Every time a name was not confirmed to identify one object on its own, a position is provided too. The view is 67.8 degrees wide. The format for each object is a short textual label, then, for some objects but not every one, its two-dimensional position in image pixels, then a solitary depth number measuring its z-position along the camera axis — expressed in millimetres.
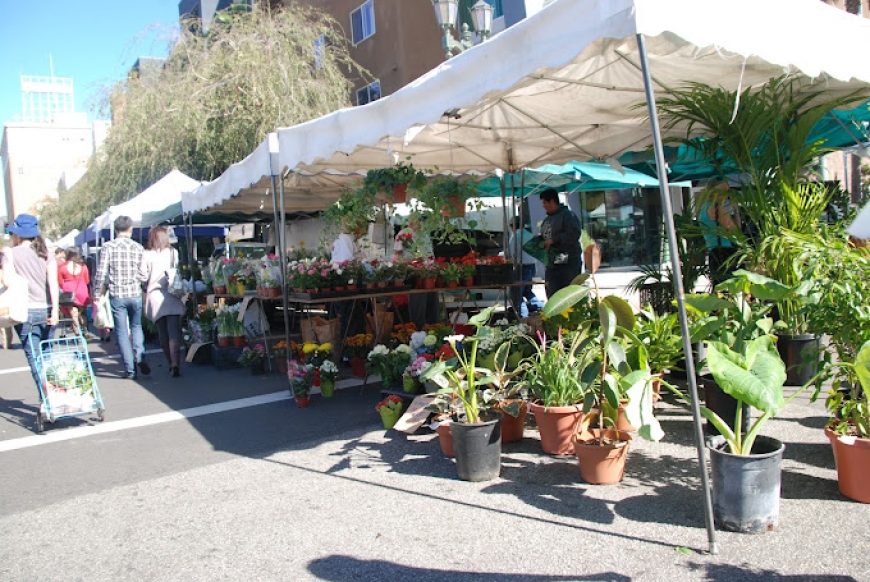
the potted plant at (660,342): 4484
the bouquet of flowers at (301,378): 6145
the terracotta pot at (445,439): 4395
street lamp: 8867
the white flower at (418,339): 5888
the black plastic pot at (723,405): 4082
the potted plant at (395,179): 6477
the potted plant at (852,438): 3250
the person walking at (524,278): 8453
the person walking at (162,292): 7992
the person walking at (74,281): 10625
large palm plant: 4715
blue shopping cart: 5789
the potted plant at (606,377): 3492
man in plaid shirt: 7820
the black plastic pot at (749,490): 3047
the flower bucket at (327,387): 6473
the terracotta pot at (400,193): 6568
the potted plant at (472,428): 3930
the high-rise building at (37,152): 78750
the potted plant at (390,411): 5156
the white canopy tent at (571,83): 3160
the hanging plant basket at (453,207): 6602
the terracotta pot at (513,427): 4633
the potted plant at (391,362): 5539
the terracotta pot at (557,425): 4211
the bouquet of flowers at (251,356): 7938
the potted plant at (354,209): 6586
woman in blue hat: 5945
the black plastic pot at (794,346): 4926
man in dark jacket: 7273
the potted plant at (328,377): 6434
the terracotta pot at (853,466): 3242
